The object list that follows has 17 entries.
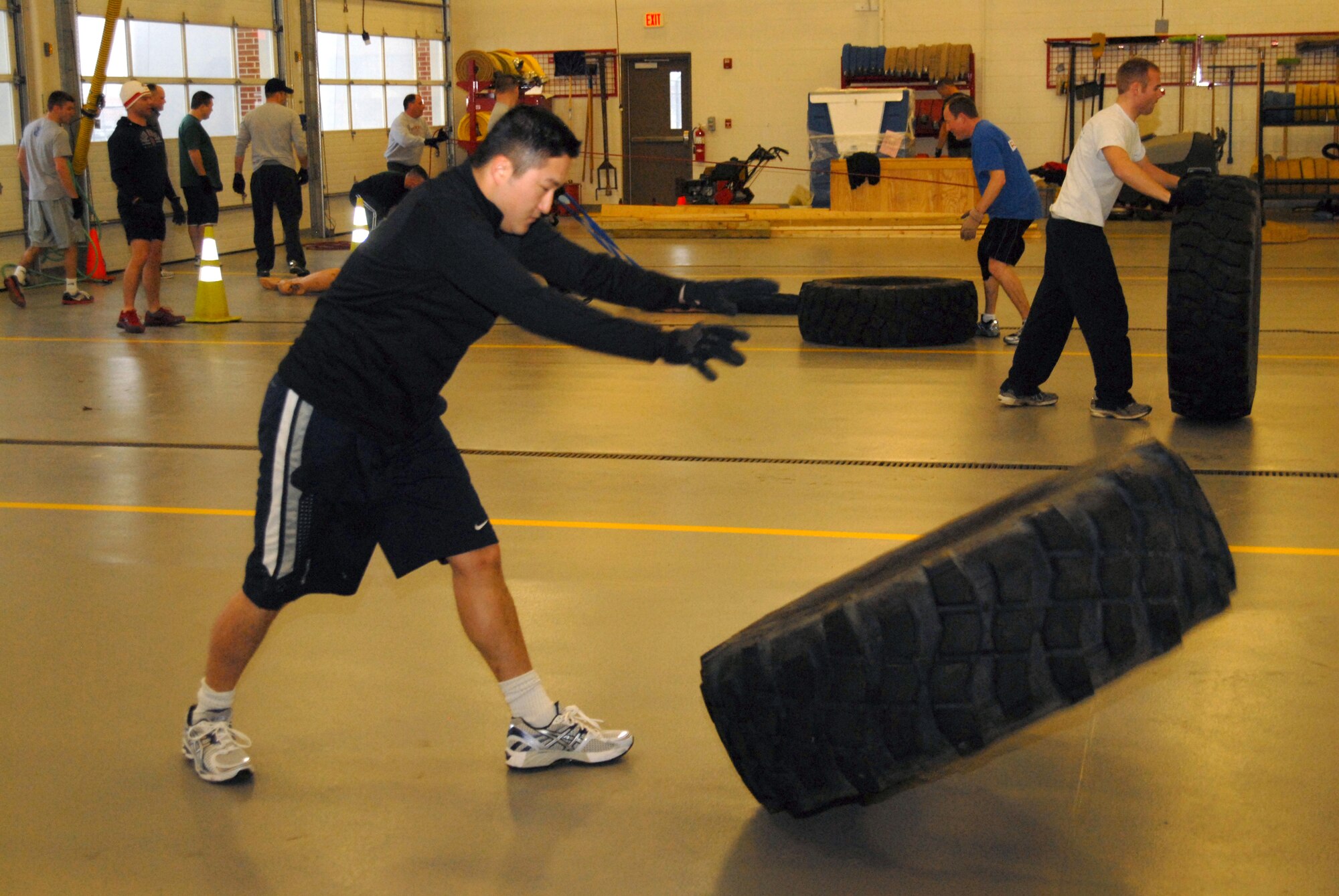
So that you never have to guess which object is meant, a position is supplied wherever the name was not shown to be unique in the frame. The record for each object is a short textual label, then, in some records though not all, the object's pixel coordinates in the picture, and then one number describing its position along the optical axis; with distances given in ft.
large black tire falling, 8.12
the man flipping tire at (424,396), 8.95
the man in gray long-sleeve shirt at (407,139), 44.57
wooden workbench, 55.88
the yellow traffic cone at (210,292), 33.53
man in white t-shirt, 20.83
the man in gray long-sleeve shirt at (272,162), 41.91
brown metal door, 70.59
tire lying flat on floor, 29.07
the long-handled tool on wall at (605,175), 70.79
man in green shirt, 40.65
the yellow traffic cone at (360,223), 41.56
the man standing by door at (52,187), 38.14
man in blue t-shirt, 27.68
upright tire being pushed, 20.81
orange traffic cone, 42.91
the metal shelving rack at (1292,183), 58.13
